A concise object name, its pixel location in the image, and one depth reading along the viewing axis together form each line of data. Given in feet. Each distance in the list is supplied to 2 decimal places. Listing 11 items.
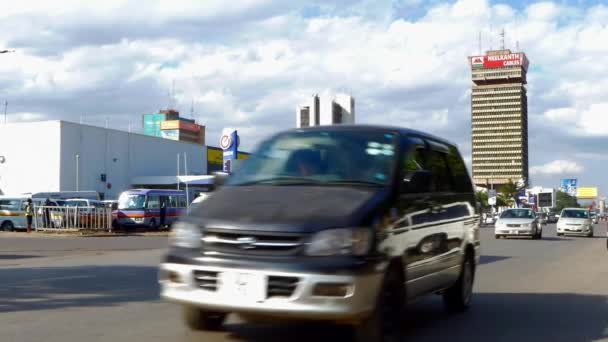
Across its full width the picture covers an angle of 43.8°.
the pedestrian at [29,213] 116.26
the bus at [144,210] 130.52
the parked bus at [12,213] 124.47
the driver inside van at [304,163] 22.29
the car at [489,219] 229.25
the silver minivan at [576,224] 116.78
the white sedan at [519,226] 101.91
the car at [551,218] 289.90
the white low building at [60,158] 194.70
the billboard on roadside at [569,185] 442.50
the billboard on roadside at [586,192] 549.95
